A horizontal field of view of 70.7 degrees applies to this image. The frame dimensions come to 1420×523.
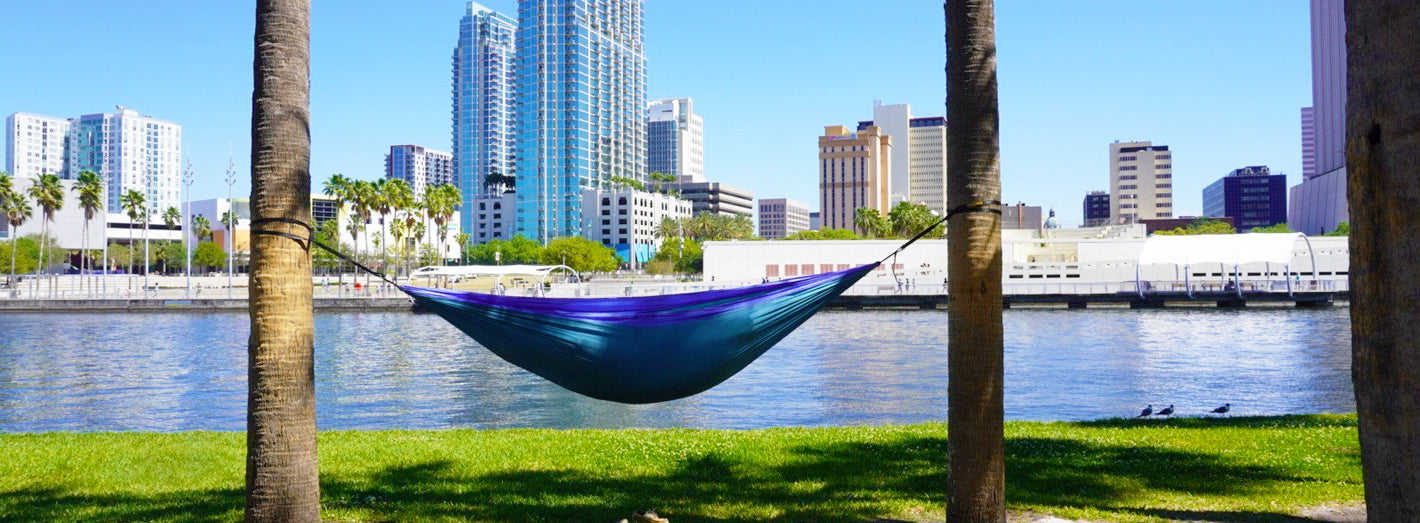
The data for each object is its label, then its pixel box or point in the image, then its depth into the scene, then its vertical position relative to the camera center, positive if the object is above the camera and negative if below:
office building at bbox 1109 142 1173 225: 170.38 +16.28
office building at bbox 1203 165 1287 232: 189.38 +14.81
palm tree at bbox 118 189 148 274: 66.19 +5.18
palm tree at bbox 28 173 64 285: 59.75 +5.26
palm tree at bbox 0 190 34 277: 61.62 +4.56
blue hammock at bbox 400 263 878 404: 4.85 -0.25
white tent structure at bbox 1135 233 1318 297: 43.81 +1.16
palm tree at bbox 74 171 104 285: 59.94 +5.45
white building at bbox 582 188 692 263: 133.75 +7.97
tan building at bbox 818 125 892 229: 173.12 +18.30
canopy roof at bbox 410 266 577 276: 38.07 +0.34
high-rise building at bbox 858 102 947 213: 196.38 +24.95
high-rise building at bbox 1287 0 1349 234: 100.69 +15.25
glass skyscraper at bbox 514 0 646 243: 141.75 +23.73
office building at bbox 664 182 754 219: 167.75 +13.87
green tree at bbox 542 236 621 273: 103.31 +2.56
